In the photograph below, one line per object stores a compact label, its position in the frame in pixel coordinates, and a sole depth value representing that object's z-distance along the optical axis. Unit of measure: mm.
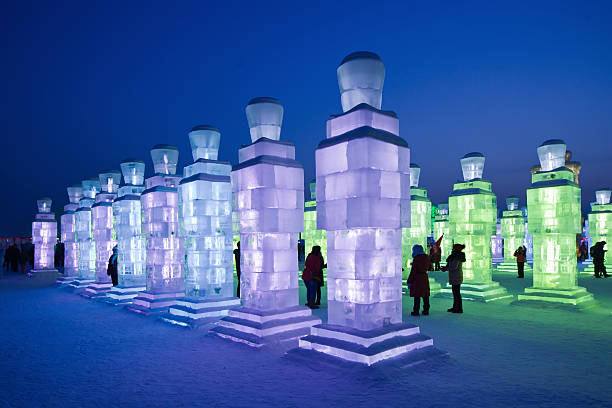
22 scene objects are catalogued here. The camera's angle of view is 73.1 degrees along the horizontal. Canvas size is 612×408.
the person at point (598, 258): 16859
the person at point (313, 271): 10352
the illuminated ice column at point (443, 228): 25094
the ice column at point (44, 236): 20875
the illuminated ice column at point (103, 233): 14570
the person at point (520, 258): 17203
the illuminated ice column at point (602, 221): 19578
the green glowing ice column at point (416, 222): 14562
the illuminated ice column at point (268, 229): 7504
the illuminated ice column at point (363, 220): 5742
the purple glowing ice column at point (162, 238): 10742
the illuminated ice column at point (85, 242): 16562
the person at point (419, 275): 8898
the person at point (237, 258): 11312
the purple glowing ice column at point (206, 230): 9227
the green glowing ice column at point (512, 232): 23141
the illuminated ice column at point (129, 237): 12484
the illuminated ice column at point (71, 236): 17922
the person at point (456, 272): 9688
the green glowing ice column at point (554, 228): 10547
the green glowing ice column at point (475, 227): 12375
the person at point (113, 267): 13672
